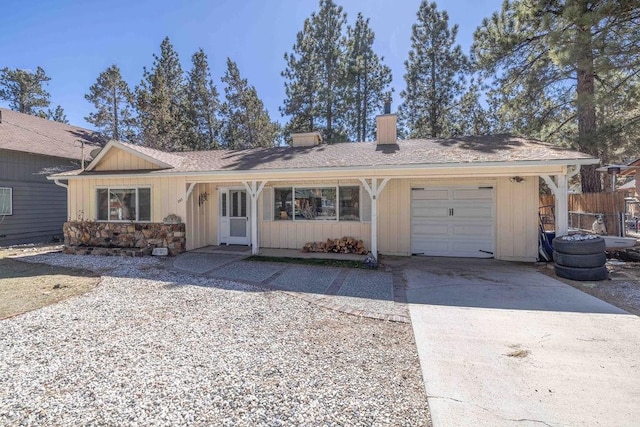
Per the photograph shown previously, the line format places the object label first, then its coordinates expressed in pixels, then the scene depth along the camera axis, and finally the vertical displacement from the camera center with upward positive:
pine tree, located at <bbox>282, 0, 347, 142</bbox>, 19.89 +8.57
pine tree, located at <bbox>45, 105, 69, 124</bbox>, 31.34 +9.73
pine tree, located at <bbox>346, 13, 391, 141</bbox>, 20.27 +8.37
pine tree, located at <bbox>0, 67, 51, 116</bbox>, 28.03 +11.05
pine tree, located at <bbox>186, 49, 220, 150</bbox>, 23.72 +7.89
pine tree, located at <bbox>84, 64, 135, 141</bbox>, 21.98 +7.39
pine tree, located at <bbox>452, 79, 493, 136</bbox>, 19.92 +5.94
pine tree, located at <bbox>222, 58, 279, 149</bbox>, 23.41 +7.10
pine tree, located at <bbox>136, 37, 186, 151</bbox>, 18.45 +6.55
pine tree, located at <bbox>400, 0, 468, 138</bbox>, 19.03 +8.27
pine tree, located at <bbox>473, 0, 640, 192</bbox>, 8.80 +4.82
